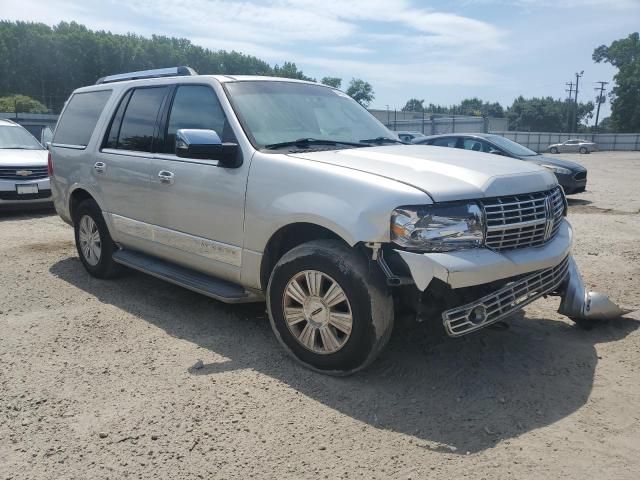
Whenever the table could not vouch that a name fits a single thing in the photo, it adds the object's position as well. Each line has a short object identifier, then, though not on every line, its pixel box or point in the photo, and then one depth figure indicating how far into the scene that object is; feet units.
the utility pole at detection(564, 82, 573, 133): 287.69
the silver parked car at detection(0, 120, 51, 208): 31.42
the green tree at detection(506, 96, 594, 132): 352.49
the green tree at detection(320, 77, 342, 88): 282.36
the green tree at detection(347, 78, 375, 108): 333.21
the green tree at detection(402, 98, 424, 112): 405.86
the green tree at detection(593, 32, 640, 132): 240.73
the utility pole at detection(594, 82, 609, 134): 288.80
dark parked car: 37.99
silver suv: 10.19
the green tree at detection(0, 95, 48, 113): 162.09
